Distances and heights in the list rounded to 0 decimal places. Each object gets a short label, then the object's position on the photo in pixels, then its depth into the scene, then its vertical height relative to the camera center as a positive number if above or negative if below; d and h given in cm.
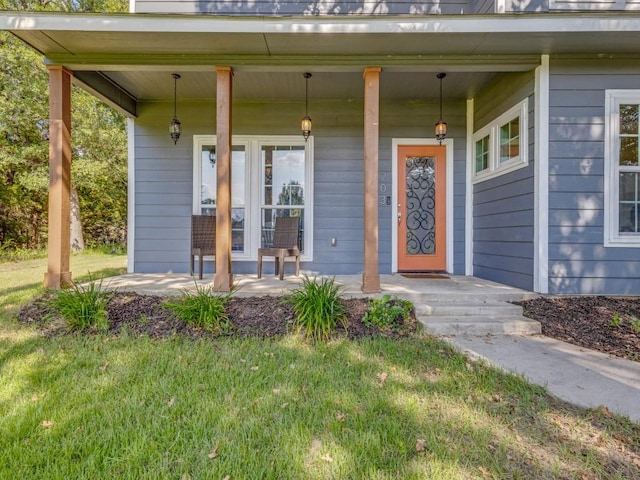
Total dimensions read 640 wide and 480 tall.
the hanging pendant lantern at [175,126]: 500 +157
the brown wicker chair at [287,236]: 489 -2
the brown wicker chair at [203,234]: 484 +0
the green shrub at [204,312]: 307 -70
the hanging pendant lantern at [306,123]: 486 +156
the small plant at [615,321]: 313 -76
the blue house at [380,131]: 355 +142
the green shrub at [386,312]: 318 -71
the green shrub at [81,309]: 308 -68
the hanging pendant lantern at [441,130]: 498 +152
